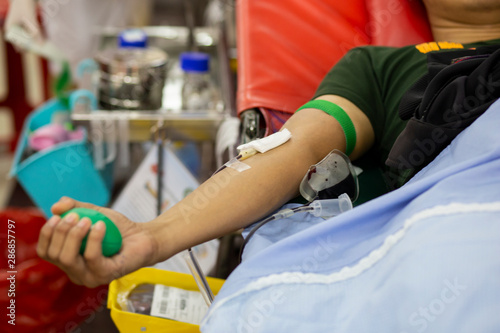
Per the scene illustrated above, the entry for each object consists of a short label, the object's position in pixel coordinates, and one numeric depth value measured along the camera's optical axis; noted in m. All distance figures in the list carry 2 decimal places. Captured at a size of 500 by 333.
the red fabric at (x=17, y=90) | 2.26
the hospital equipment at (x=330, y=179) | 0.86
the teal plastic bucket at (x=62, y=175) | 1.43
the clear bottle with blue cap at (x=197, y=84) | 1.51
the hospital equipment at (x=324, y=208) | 0.82
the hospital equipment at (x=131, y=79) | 1.46
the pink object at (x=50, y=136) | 1.53
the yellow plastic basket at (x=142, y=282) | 0.86
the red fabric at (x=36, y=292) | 1.22
